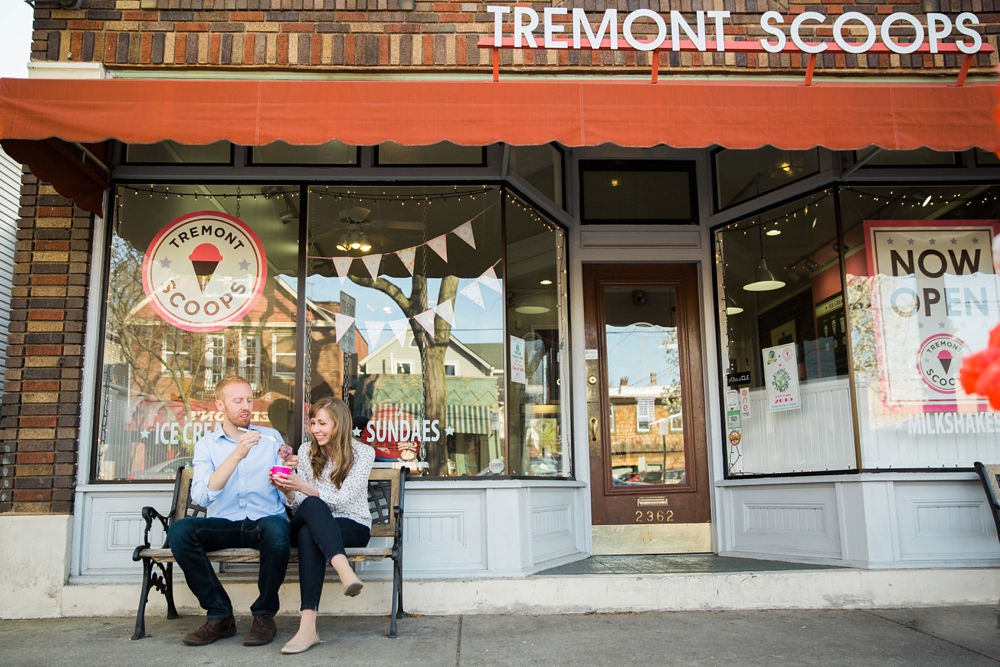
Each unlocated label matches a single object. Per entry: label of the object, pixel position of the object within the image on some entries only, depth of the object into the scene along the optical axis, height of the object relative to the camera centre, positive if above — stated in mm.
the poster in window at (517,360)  6085 +706
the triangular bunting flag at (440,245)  6070 +1564
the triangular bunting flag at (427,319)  6055 +1013
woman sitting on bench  4344 -152
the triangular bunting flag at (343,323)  5934 +975
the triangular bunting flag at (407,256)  6066 +1486
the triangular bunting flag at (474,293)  6055 +1203
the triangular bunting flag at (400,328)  6004 +943
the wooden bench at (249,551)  4484 -481
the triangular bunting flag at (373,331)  5977 +919
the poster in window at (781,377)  6270 +571
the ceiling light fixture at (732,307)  6739 +1193
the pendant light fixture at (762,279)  6617 +1392
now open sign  5773 +1046
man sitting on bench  4324 -324
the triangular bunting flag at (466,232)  6047 +1648
